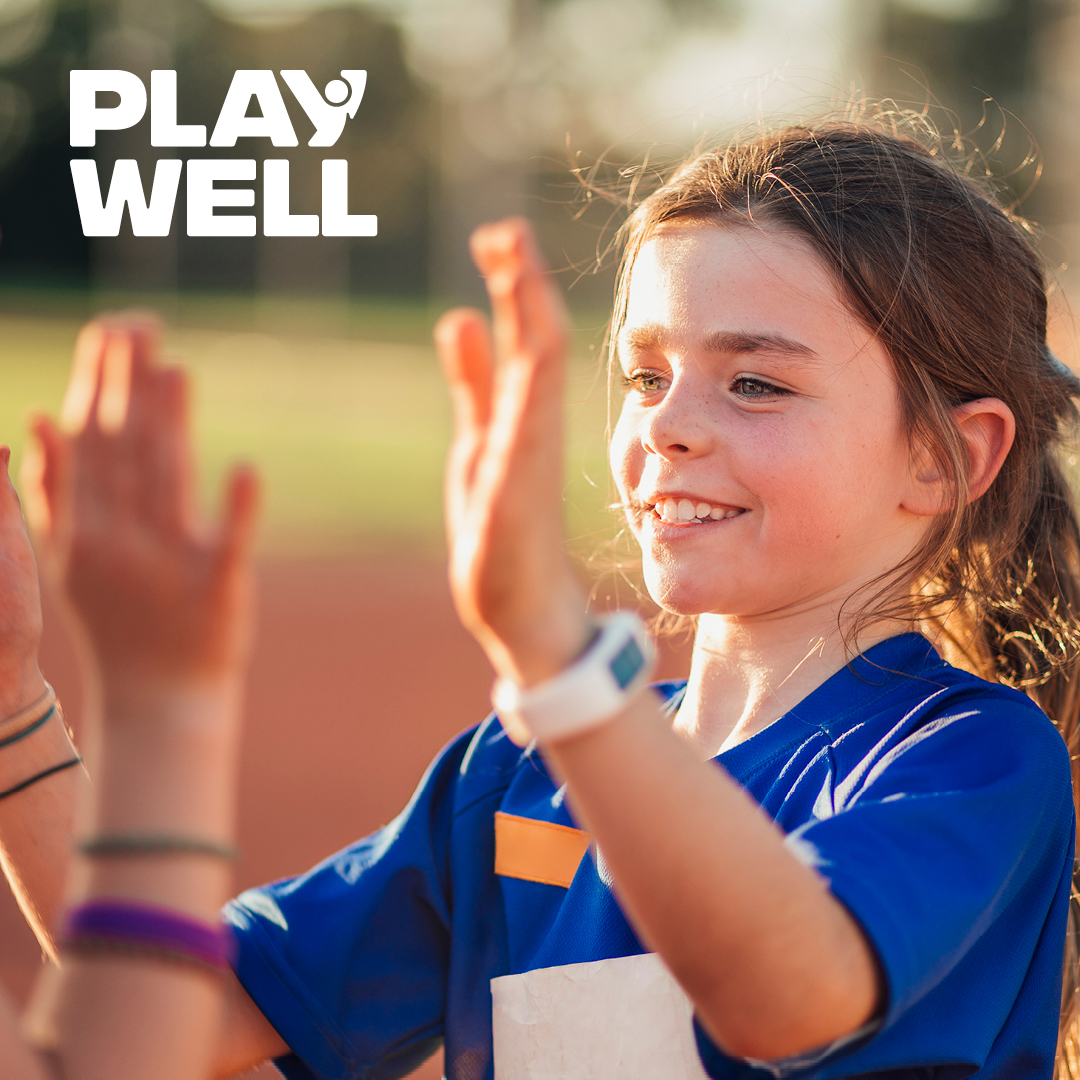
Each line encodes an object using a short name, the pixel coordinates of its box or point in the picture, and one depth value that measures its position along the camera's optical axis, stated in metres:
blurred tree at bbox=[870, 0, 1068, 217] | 22.89
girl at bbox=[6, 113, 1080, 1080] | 1.68
